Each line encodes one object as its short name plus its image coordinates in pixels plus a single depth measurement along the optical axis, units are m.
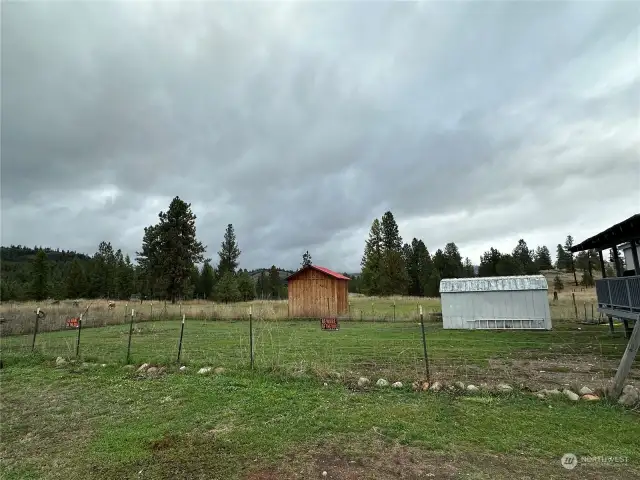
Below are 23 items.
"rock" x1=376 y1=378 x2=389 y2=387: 7.06
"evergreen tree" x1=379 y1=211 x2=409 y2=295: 57.56
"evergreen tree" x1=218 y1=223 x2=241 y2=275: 65.31
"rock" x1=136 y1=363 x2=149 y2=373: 8.86
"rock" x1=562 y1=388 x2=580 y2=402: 6.07
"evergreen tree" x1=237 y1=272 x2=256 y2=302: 58.59
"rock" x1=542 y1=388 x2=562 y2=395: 6.26
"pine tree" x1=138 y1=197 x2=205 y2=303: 43.25
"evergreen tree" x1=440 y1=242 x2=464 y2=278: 70.56
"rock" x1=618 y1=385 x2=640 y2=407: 5.72
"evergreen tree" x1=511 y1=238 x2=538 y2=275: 73.31
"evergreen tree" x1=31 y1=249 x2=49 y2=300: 54.06
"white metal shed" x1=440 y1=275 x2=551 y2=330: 20.06
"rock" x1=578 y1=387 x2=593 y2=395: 6.22
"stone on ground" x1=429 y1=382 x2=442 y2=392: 6.75
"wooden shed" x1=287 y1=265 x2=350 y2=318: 28.97
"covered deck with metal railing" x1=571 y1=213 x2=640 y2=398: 12.08
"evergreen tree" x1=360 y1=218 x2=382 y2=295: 58.78
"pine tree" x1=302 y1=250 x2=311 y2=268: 97.75
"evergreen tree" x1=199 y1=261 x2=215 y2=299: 64.12
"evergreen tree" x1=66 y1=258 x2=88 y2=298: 57.62
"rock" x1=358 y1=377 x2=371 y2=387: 7.21
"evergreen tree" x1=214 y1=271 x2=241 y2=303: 49.09
